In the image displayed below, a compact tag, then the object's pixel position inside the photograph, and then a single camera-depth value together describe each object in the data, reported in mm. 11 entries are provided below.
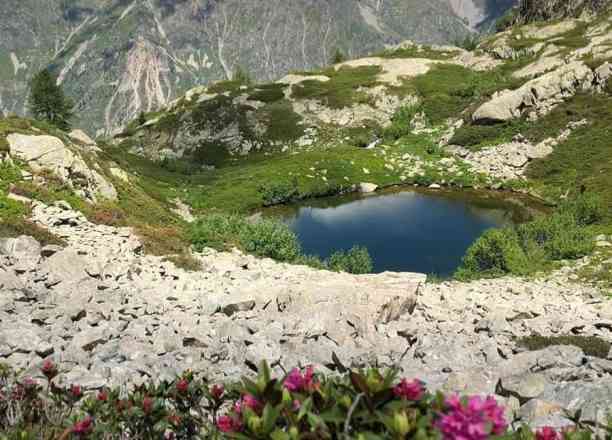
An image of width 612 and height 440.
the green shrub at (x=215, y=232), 25812
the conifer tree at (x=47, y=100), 82062
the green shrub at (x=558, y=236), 29188
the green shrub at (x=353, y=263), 31094
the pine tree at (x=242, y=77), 137000
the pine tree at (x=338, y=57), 140662
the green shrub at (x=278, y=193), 57656
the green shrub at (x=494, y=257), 27859
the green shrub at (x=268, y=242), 26953
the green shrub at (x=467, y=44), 145138
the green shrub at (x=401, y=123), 79750
